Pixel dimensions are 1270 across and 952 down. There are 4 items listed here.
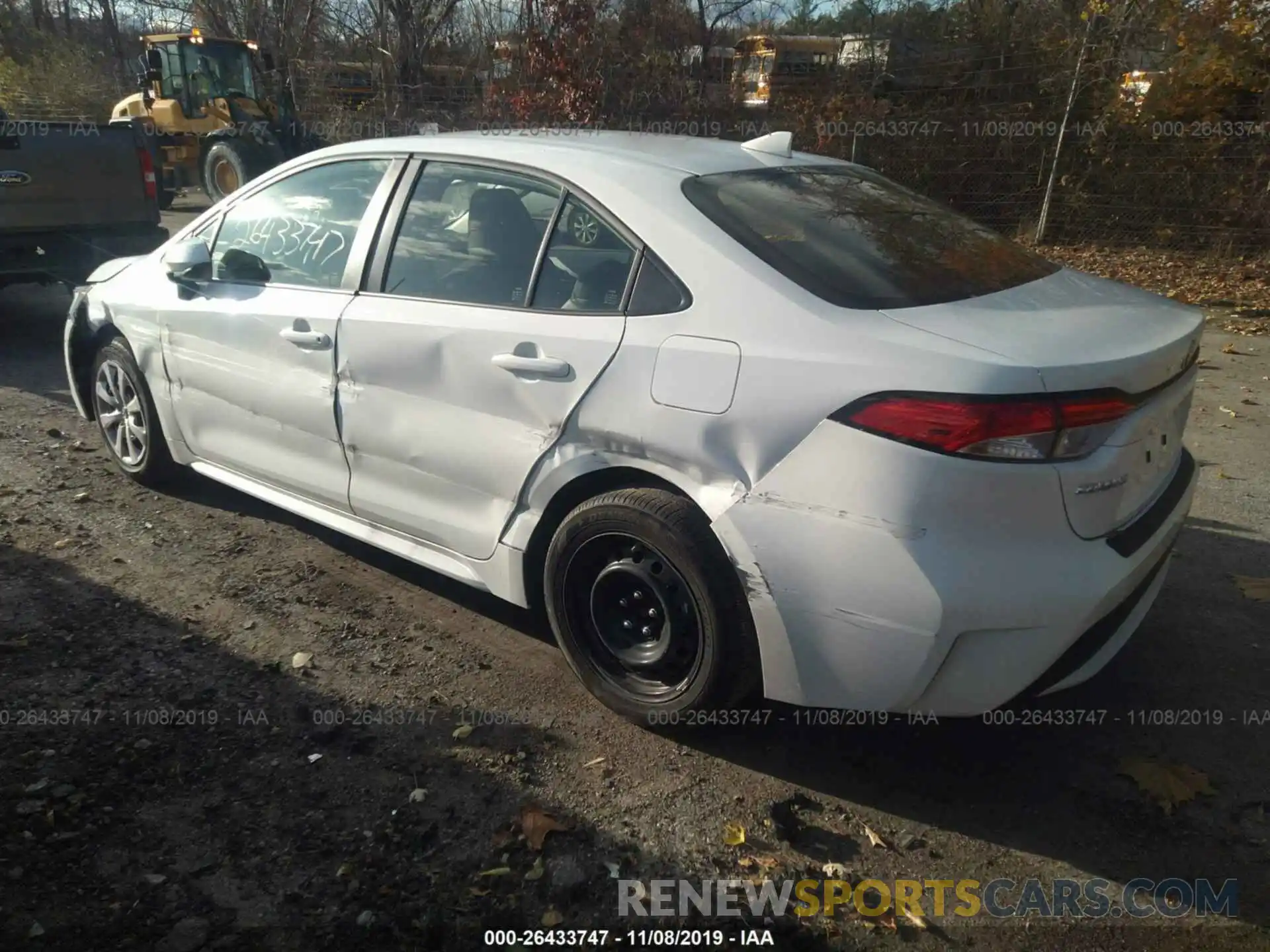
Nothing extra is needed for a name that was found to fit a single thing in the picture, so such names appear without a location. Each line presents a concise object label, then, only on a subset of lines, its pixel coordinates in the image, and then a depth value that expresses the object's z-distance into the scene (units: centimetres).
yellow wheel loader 1656
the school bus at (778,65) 1420
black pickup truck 784
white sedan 249
